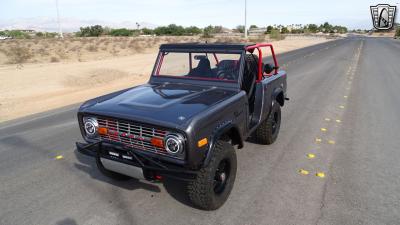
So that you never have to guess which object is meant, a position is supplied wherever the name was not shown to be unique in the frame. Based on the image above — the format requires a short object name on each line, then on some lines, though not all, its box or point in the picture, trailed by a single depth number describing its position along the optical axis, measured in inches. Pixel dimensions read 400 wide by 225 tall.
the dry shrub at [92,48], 1274.9
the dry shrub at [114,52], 1160.7
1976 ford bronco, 124.0
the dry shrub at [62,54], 1027.3
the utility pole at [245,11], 1621.3
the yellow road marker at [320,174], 174.9
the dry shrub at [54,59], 924.1
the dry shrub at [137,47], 1299.2
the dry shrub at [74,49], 1257.6
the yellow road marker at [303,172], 178.4
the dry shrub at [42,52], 1078.1
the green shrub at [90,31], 3272.6
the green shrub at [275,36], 2529.5
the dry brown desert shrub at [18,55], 892.0
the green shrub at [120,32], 3666.3
